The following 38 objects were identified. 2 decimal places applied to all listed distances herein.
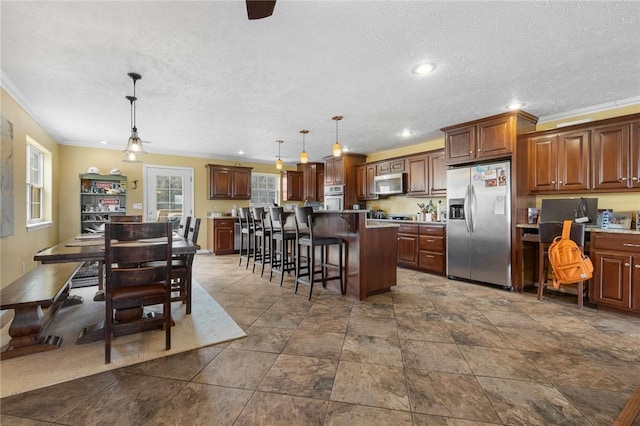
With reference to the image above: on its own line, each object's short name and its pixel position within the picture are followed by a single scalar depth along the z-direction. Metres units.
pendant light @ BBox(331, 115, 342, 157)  4.04
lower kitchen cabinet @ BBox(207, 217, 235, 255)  6.74
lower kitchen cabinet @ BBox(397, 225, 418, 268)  5.13
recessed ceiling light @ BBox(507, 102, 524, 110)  3.62
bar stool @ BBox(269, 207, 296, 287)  3.93
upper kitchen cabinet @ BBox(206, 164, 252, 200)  6.99
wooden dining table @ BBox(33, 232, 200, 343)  2.02
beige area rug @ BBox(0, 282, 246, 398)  1.86
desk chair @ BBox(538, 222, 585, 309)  3.24
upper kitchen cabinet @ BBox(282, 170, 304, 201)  8.05
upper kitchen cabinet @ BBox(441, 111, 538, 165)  3.91
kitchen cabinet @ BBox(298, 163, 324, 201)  7.85
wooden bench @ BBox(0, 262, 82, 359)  2.07
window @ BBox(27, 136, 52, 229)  4.28
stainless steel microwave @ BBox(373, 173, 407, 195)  5.70
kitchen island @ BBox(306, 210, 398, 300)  3.47
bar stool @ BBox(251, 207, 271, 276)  4.53
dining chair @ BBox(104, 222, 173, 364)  1.97
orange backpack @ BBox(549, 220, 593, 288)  3.15
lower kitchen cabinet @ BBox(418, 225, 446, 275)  4.74
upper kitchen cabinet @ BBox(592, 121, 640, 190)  3.27
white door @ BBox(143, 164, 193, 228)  6.48
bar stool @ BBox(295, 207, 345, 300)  3.47
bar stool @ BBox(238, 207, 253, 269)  5.25
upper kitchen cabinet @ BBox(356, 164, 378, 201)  6.43
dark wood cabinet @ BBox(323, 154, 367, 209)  6.69
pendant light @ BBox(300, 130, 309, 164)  4.57
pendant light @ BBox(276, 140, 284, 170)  5.48
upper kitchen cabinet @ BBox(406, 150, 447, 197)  5.09
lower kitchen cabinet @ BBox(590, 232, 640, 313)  2.95
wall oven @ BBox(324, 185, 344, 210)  6.72
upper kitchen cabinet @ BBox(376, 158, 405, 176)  5.80
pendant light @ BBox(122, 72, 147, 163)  3.30
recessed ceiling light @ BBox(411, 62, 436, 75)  2.66
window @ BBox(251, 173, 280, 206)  7.91
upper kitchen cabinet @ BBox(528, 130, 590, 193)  3.62
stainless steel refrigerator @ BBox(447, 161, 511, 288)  3.95
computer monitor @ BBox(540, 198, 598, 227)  3.66
